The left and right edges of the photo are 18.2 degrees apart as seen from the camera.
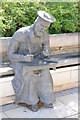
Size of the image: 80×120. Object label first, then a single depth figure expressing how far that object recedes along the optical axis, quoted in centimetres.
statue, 424
